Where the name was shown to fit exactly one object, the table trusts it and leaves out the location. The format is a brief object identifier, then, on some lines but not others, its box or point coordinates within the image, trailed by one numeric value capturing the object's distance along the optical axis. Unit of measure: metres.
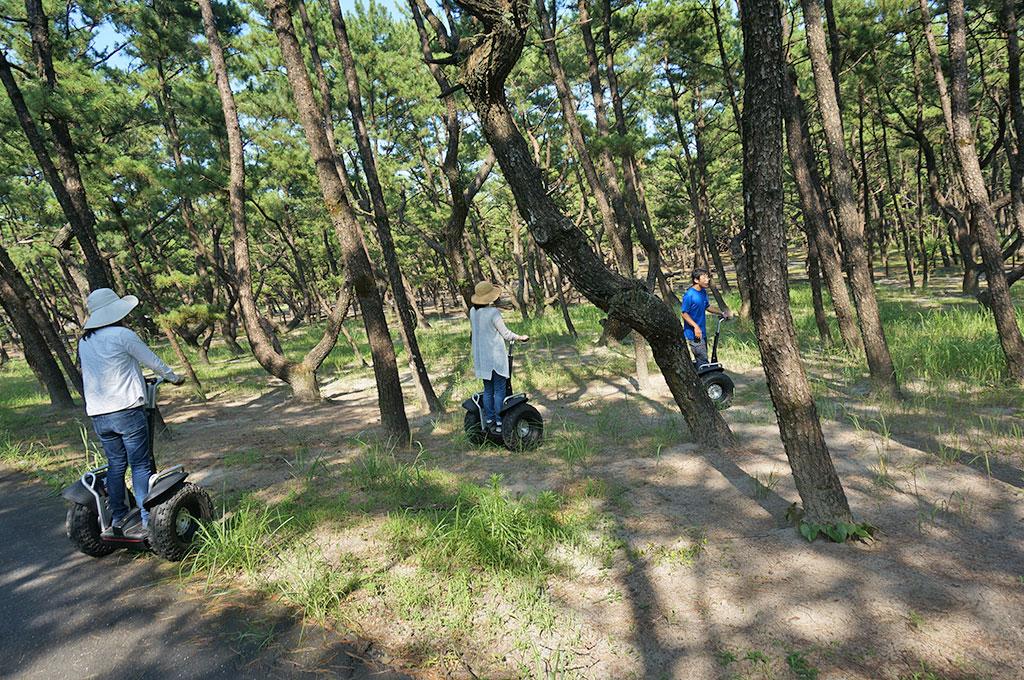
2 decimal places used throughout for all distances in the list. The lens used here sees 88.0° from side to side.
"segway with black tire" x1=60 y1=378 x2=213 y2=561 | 3.77
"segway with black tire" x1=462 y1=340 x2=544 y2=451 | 5.97
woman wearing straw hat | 5.91
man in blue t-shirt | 7.10
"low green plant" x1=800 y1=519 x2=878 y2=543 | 3.48
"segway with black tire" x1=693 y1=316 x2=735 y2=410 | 7.17
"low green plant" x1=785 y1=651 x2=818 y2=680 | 2.48
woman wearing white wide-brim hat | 3.75
